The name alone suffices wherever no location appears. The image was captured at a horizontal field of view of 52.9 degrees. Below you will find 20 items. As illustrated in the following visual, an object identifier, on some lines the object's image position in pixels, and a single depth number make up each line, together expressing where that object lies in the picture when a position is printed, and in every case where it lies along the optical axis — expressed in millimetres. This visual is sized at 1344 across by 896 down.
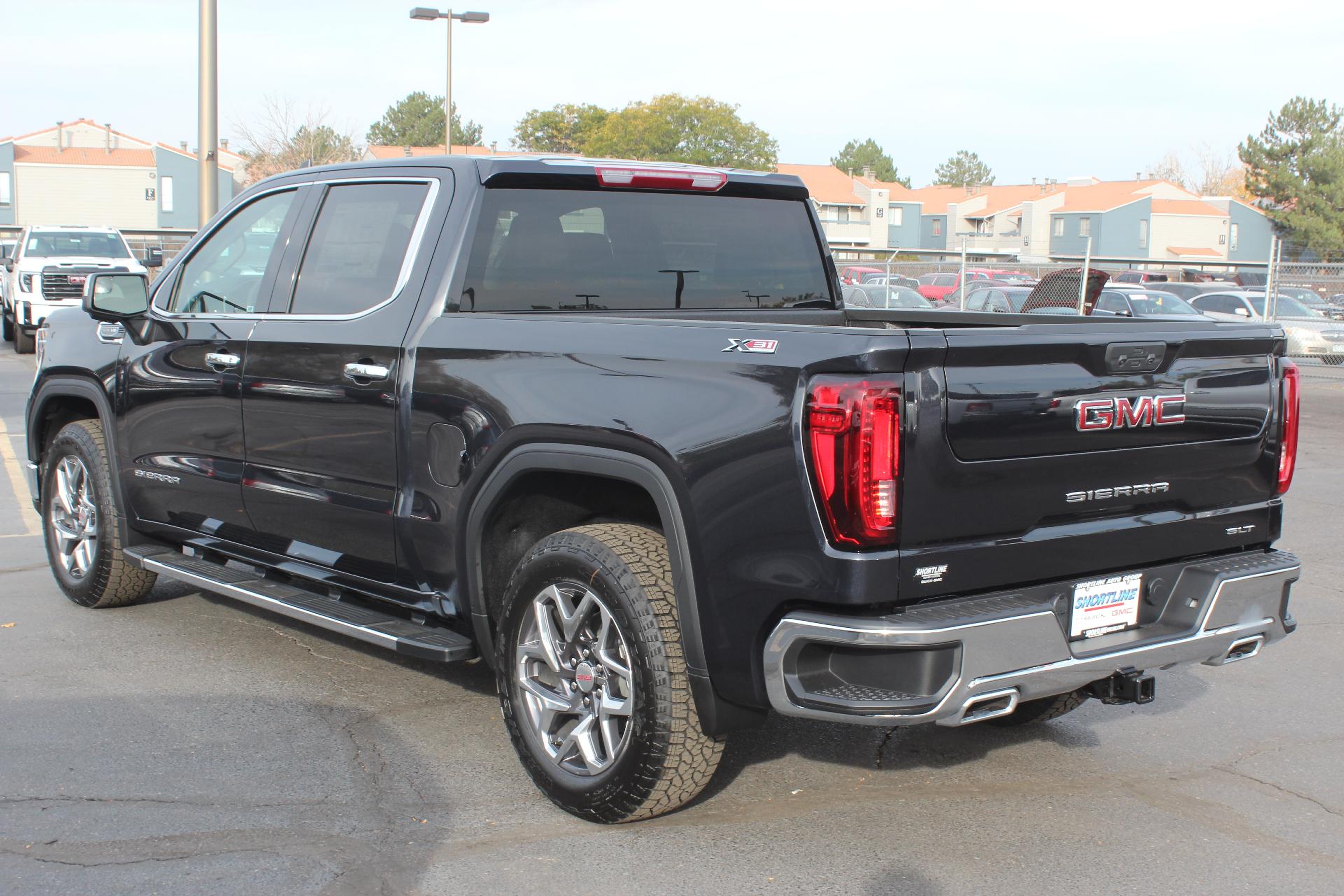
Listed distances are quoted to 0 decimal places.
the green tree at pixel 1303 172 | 58962
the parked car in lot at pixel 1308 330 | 21234
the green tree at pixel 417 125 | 126688
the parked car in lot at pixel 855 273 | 35750
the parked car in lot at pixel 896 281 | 32781
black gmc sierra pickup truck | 3328
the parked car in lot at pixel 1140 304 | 21312
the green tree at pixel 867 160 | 152750
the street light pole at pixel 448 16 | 29500
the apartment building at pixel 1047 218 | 80125
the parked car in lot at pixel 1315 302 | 22125
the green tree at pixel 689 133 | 69625
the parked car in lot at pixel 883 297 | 25469
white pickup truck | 21438
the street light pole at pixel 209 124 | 14086
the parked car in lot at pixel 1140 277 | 34750
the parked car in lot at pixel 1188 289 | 25909
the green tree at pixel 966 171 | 162500
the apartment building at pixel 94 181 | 74125
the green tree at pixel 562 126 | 89625
